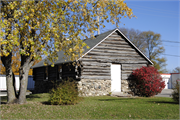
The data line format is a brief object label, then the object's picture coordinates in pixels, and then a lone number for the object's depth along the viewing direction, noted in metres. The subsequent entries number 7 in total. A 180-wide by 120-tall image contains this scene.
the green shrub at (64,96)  11.65
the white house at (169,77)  36.25
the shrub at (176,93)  12.06
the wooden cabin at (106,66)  17.97
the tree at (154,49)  47.19
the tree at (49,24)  10.59
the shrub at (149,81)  18.03
